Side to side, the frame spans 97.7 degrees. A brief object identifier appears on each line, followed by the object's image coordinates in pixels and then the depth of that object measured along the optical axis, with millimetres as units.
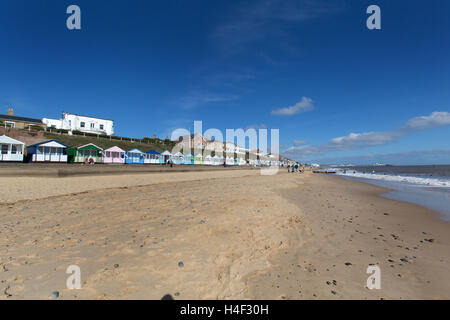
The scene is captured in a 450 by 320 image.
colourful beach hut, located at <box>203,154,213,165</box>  66650
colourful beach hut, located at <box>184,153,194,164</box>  56650
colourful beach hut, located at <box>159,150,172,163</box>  50656
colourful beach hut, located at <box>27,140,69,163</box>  30000
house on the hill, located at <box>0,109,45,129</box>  45291
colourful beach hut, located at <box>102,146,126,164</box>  38531
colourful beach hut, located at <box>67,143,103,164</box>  34094
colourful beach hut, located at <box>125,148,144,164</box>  42844
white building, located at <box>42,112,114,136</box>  57375
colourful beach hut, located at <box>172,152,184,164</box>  53988
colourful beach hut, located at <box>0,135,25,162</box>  26781
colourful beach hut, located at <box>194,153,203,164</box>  61803
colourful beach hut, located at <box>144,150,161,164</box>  46894
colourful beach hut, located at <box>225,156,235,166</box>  83100
